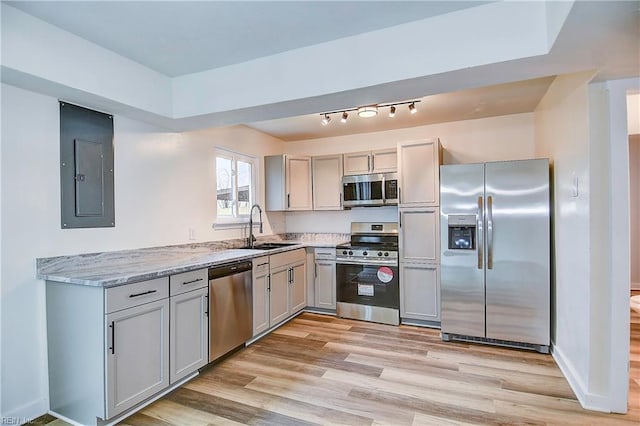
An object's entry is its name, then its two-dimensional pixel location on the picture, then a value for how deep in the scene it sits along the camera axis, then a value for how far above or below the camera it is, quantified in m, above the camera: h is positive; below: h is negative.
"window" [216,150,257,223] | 4.05 +0.37
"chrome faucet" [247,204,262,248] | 4.25 -0.27
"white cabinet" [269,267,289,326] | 3.71 -0.95
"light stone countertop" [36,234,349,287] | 2.13 -0.39
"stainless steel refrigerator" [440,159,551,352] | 3.14 -0.41
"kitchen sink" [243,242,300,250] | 4.30 -0.42
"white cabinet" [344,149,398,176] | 4.29 +0.67
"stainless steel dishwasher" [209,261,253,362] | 2.86 -0.86
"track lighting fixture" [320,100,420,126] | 3.48 +1.10
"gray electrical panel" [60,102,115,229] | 2.44 +0.36
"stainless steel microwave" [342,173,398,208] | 4.21 +0.30
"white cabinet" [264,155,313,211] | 4.71 +0.44
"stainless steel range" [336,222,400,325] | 3.99 -0.86
